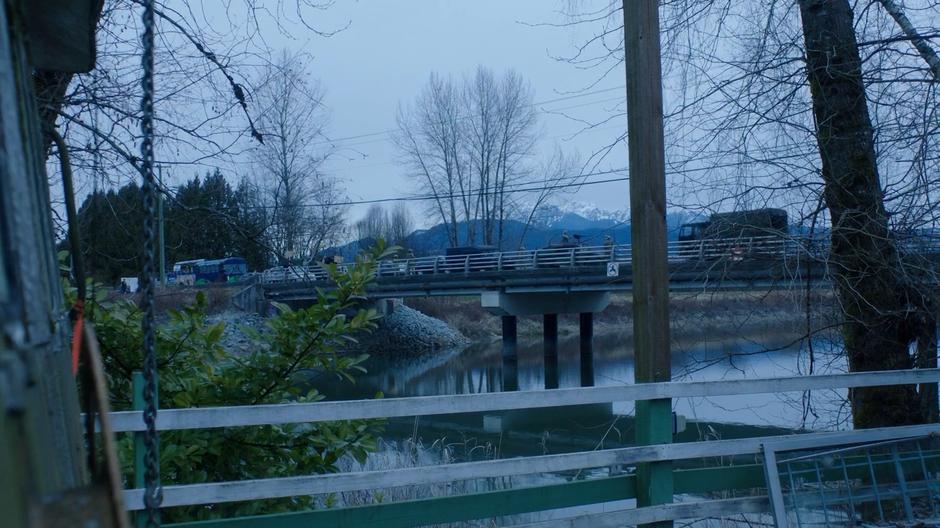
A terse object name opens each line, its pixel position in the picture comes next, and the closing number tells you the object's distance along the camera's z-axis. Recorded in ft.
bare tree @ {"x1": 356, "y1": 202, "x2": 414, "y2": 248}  245.04
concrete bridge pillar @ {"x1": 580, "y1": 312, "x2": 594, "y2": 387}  119.44
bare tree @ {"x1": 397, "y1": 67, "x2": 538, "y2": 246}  164.55
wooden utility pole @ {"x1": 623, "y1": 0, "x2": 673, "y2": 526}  19.72
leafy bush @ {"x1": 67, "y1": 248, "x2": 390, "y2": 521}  19.12
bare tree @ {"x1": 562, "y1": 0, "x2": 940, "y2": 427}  27.40
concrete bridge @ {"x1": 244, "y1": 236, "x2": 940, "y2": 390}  115.96
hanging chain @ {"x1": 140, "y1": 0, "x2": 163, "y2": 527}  8.62
